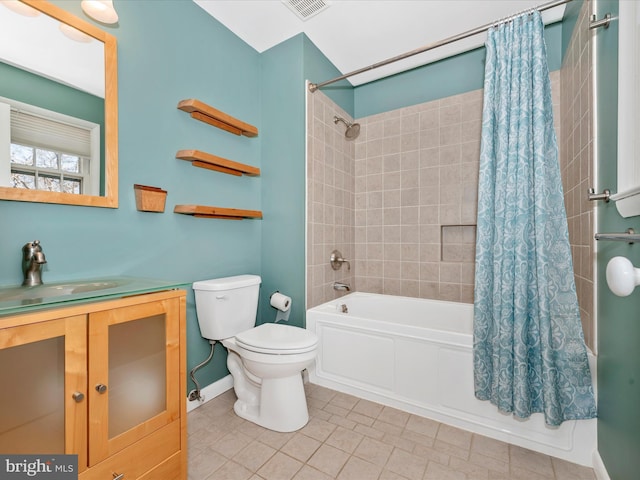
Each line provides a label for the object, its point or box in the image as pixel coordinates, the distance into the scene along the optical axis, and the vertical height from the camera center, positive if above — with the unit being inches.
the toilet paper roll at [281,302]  85.0 -17.7
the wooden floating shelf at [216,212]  68.8 +7.2
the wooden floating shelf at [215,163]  69.1 +19.8
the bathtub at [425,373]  58.5 -33.3
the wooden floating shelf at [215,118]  69.3 +31.6
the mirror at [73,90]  46.7 +27.0
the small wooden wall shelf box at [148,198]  60.7 +8.9
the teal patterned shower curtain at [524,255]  54.9 -3.1
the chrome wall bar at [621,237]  30.7 +0.3
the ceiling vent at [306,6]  75.1 +60.5
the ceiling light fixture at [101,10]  54.2 +42.9
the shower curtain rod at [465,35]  59.2 +46.8
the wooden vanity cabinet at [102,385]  33.7 -18.9
